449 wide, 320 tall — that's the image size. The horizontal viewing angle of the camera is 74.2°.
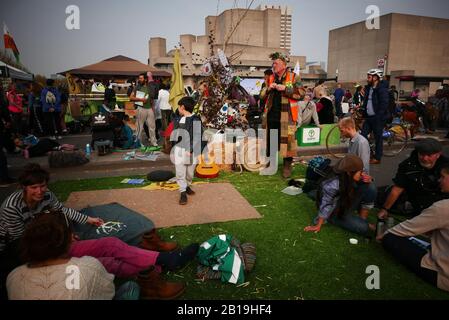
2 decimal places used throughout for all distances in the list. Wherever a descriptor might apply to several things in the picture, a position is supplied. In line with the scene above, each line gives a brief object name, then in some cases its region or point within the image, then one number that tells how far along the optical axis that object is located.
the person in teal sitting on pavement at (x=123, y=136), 8.98
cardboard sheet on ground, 4.44
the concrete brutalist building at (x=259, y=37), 67.75
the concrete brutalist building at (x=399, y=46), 47.03
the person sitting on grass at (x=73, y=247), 2.66
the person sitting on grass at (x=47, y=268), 1.90
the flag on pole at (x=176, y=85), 8.34
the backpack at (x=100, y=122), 8.34
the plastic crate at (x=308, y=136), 9.07
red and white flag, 15.52
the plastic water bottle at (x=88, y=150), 8.04
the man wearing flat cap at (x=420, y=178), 3.74
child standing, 4.92
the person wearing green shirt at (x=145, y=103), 8.56
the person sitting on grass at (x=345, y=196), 3.75
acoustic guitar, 6.45
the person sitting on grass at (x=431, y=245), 2.72
